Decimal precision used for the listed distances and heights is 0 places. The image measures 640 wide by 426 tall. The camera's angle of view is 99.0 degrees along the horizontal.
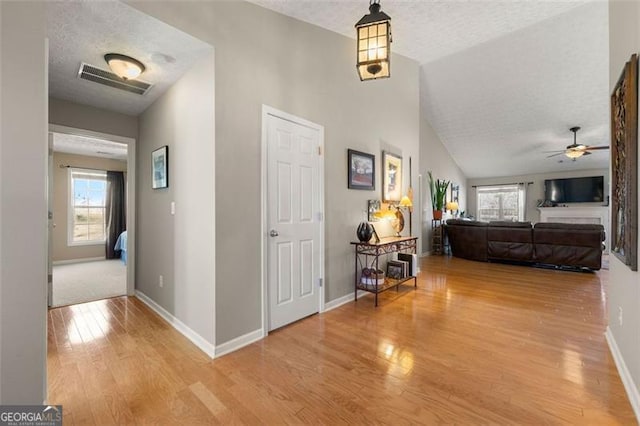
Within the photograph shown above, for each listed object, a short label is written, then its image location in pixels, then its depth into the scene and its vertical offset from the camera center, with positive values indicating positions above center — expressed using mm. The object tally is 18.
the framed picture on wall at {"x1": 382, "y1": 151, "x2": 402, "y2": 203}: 3906 +518
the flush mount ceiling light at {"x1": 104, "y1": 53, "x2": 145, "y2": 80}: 2240 +1228
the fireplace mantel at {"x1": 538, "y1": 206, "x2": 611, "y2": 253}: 7463 -77
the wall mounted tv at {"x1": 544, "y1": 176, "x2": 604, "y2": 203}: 7645 +631
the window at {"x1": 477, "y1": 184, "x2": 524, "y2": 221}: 8922 +305
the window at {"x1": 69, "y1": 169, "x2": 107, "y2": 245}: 5914 +141
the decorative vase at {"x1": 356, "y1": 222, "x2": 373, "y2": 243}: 3252 -230
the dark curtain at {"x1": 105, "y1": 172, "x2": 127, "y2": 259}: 6219 +73
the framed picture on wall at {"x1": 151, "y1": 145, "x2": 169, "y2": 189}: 2805 +476
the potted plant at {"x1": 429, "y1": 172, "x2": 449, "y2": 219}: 6786 +420
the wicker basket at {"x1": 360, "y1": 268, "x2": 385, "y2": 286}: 3309 -802
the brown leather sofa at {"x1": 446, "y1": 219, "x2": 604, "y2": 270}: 4539 -575
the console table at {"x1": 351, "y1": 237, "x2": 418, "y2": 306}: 3246 -590
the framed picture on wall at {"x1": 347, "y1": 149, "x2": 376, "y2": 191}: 3336 +535
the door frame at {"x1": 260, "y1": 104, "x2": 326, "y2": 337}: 2422 -55
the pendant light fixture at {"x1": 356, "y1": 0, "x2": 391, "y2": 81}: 1867 +1176
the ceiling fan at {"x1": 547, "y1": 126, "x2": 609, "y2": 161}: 5469 +1254
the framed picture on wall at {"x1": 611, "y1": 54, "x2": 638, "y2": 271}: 1546 +285
